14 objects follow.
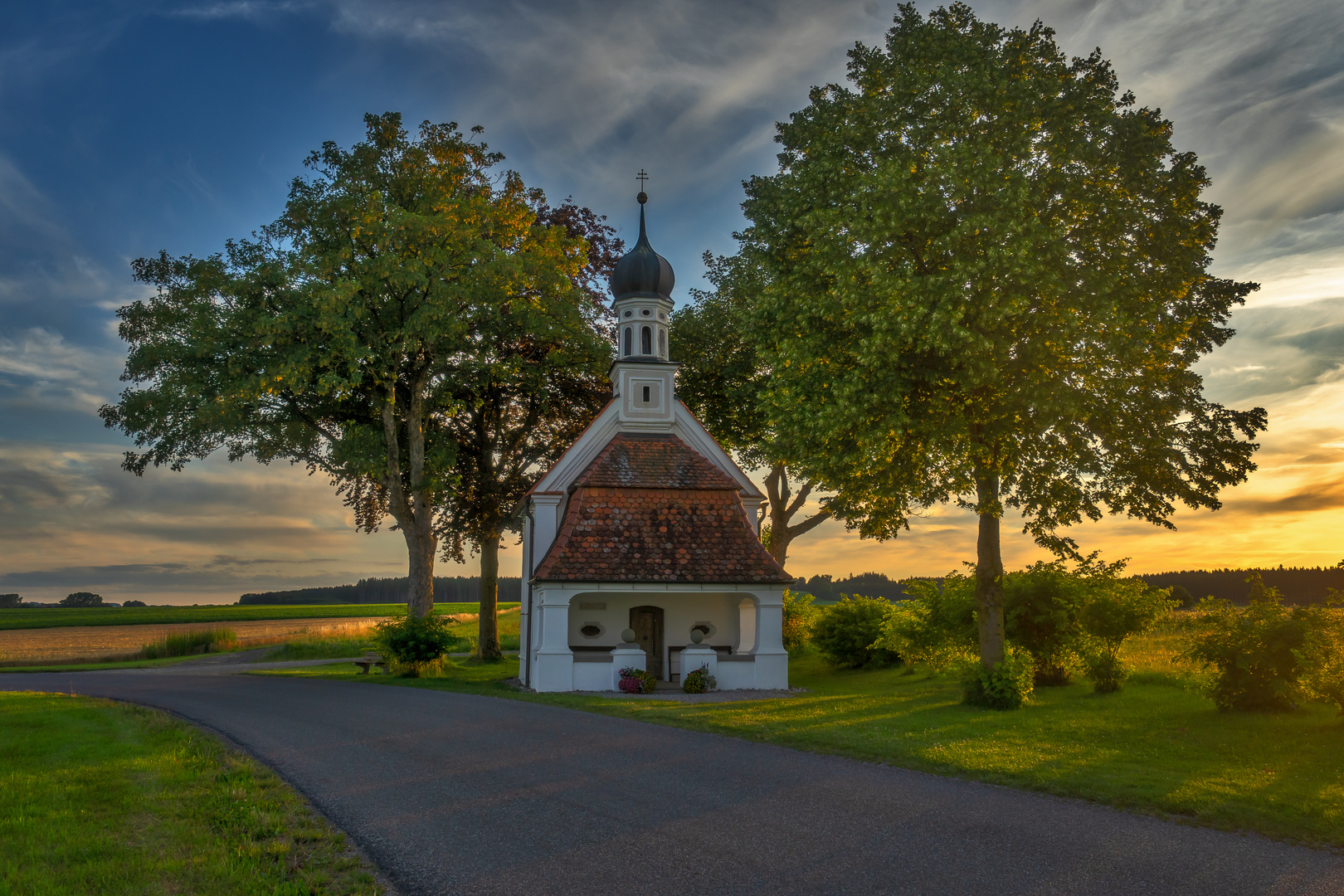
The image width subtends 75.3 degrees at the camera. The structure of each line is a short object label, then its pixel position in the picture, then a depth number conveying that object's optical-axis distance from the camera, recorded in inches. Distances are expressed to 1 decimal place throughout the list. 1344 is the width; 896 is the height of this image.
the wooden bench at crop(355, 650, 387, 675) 1277.1
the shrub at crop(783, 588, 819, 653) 1494.8
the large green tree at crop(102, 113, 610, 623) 1164.5
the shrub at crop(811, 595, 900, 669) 1221.7
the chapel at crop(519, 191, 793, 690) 989.2
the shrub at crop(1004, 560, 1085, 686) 861.2
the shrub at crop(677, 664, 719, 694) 957.2
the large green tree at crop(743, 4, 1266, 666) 748.0
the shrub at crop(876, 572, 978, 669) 933.2
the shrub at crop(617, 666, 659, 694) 947.3
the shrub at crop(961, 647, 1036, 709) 740.6
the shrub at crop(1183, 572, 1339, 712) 579.5
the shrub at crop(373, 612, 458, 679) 1155.3
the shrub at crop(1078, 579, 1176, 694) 820.6
